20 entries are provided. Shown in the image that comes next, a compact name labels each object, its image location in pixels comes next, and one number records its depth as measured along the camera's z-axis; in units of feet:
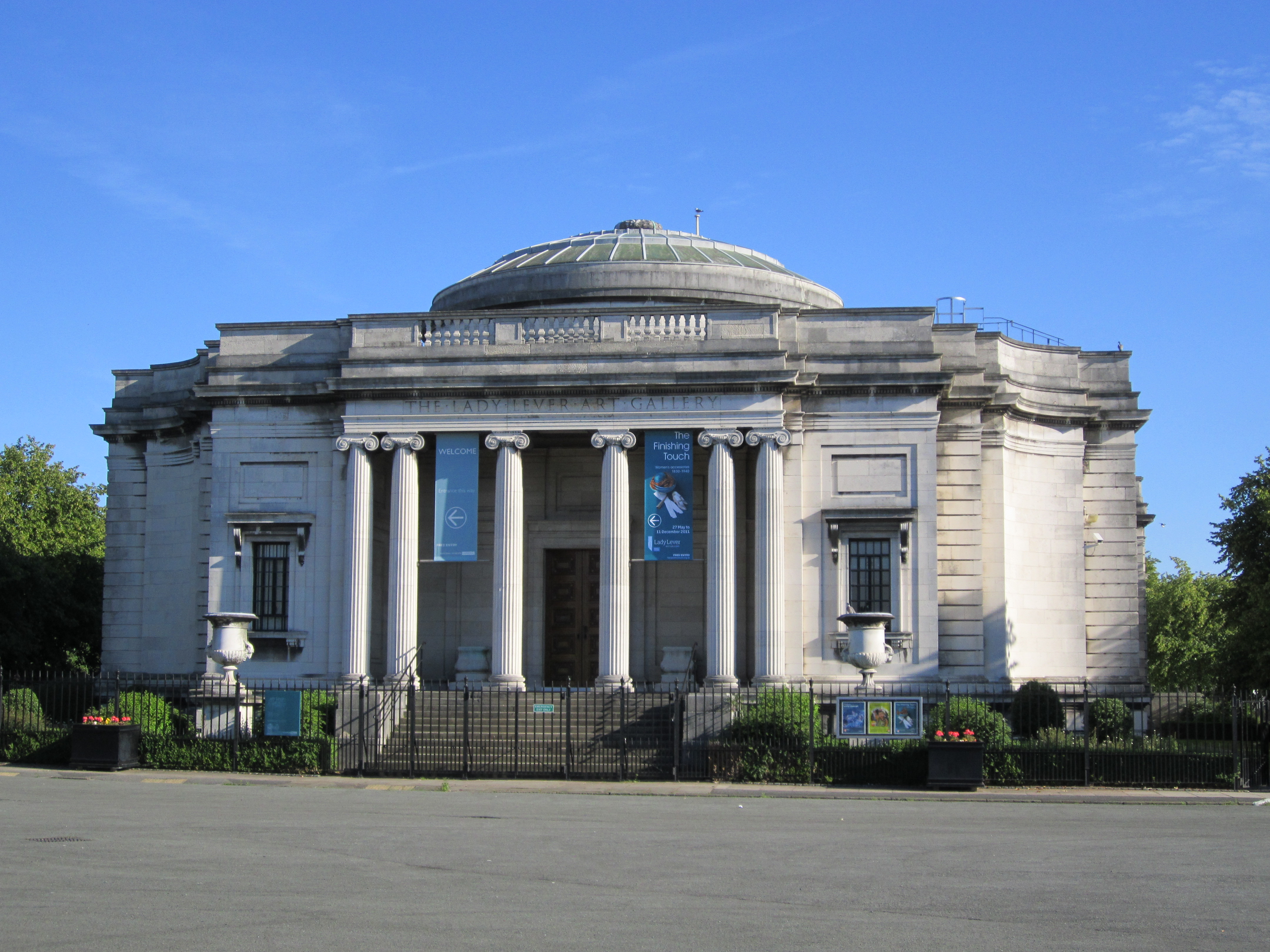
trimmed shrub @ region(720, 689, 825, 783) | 93.61
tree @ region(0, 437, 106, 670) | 159.94
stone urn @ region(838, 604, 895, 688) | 103.35
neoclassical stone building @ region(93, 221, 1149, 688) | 116.06
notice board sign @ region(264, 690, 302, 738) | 98.94
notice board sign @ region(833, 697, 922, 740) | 94.12
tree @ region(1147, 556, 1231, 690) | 241.55
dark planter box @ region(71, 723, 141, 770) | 98.53
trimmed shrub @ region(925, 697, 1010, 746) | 93.30
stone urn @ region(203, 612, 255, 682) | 108.47
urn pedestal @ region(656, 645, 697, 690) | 122.11
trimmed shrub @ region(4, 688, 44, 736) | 104.88
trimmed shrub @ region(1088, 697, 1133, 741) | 108.78
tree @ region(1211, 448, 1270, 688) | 121.60
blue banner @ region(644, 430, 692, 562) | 114.42
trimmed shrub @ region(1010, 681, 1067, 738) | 109.81
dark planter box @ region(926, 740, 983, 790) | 89.45
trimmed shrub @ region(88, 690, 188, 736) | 102.12
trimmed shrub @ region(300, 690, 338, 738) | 100.22
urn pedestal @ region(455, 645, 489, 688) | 123.34
